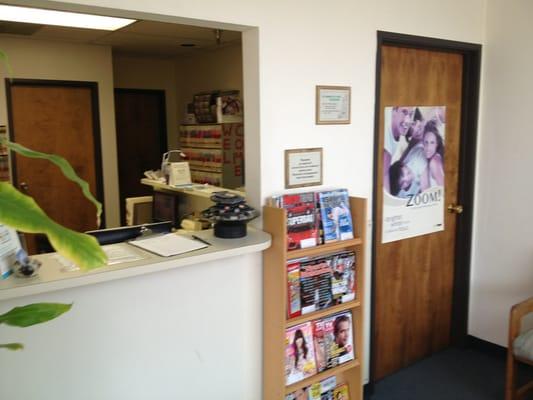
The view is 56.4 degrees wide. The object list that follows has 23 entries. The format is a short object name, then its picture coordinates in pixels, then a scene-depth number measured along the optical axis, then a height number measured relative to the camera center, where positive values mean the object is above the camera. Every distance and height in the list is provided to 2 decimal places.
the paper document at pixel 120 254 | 1.76 -0.46
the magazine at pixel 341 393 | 2.49 -1.32
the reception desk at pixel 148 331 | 1.70 -0.78
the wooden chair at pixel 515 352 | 2.46 -1.11
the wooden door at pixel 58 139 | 4.61 -0.10
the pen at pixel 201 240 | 2.02 -0.46
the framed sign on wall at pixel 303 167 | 2.29 -0.18
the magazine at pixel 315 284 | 2.27 -0.72
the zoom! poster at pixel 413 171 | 2.82 -0.26
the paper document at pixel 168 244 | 1.87 -0.45
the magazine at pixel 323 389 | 2.40 -1.27
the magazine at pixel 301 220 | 2.21 -0.42
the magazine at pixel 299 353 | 2.25 -1.03
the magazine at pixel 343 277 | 2.37 -0.71
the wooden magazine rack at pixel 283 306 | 2.14 -0.81
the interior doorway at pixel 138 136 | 5.91 -0.09
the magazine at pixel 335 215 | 2.32 -0.41
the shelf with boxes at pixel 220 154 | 5.03 -0.26
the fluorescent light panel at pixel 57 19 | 3.13 +0.74
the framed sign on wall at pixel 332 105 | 2.36 +0.11
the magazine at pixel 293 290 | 2.21 -0.72
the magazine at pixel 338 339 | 2.39 -1.02
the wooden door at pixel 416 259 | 2.79 -0.80
